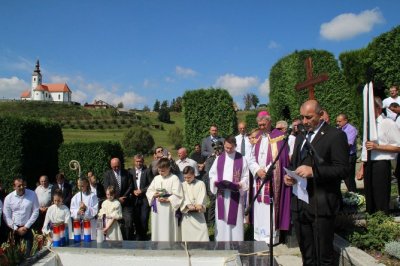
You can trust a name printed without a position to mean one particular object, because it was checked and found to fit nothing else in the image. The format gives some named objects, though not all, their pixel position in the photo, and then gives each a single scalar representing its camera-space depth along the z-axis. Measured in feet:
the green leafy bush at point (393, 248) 14.99
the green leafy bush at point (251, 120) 94.63
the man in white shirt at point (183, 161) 28.81
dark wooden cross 24.62
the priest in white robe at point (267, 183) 21.06
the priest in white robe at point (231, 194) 22.54
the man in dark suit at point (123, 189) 26.20
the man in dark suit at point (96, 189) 29.84
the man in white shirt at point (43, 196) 29.22
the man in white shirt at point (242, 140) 29.79
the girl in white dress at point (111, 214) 23.98
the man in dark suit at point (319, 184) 13.88
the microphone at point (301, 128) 12.71
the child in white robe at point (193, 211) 22.06
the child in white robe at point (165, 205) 22.34
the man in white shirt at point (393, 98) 25.71
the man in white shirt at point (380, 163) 19.67
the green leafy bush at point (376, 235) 16.44
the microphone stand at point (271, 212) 13.06
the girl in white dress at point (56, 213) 23.68
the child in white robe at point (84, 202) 25.72
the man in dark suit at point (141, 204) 27.02
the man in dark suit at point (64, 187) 30.25
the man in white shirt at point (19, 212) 24.49
